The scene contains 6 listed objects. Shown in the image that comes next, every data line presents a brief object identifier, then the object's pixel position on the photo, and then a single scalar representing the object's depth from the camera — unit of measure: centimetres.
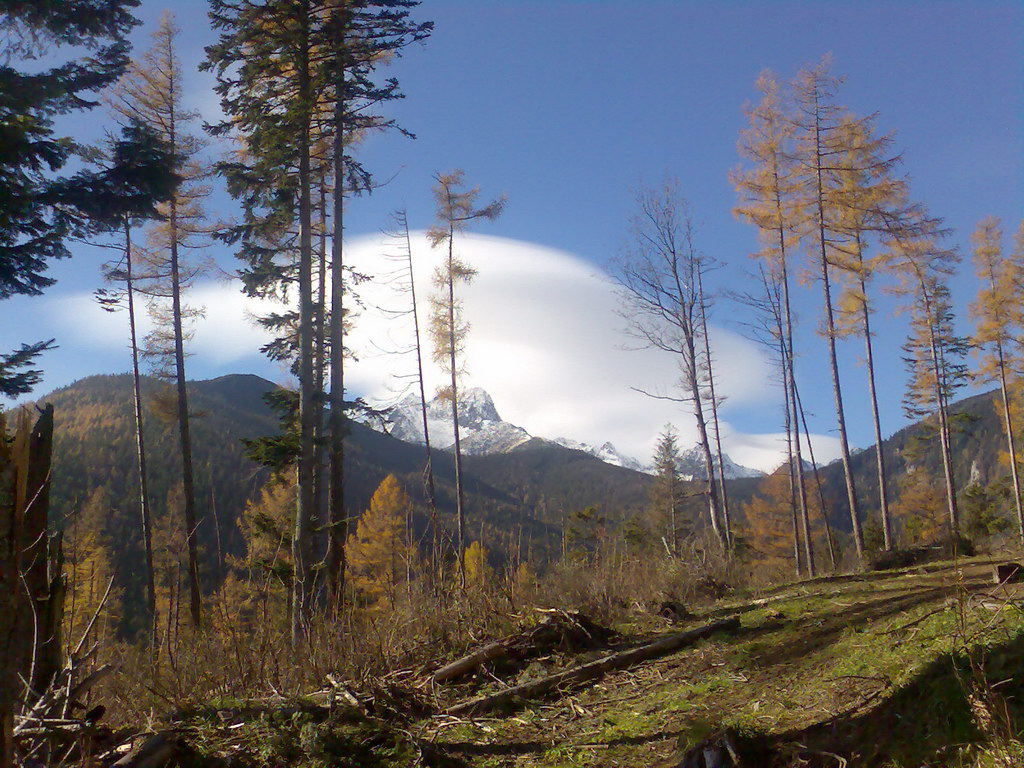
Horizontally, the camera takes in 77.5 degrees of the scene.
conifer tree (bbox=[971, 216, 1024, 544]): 2403
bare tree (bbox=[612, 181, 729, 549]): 1530
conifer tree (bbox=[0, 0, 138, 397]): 812
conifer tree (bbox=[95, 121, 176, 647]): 1014
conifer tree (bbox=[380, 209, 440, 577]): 2008
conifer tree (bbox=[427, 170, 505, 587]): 2144
